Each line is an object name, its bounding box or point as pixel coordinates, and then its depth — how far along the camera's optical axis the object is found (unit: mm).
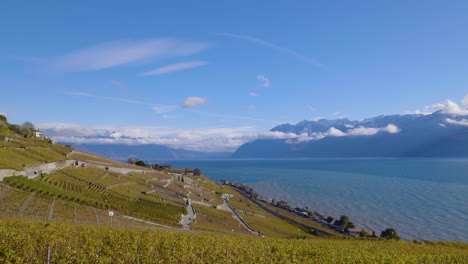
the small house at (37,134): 164625
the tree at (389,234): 93600
